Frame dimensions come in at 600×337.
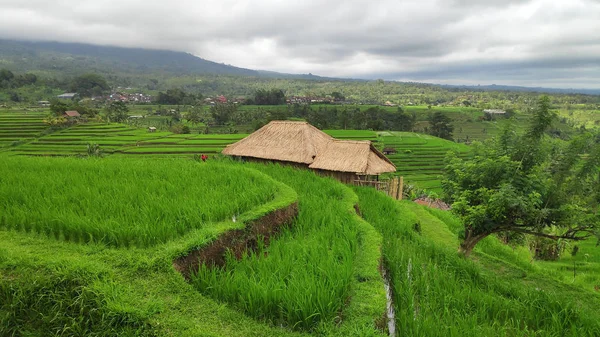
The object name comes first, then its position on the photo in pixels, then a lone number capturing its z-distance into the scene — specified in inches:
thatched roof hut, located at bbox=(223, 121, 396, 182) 511.2
